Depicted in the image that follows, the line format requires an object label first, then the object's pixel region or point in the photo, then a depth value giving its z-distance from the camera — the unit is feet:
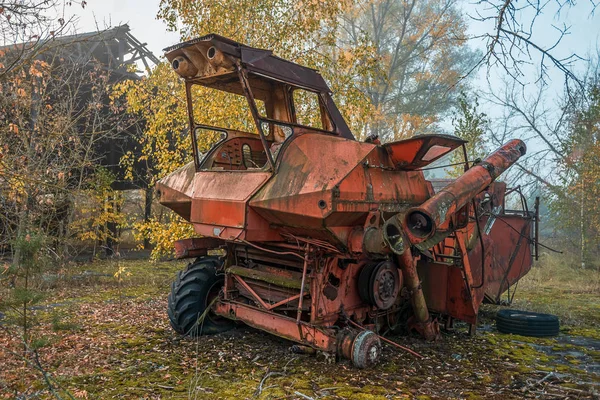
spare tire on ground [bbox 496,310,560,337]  21.30
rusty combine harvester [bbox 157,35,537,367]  14.76
